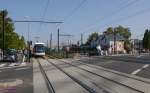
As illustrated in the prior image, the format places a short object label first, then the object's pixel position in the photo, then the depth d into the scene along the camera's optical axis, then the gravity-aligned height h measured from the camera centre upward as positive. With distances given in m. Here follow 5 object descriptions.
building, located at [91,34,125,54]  51.34 +2.52
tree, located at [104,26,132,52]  60.80 +7.84
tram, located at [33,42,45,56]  26.98 -0.18
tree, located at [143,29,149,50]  58.28 +3.77
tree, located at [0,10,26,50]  28.16 +3.24
